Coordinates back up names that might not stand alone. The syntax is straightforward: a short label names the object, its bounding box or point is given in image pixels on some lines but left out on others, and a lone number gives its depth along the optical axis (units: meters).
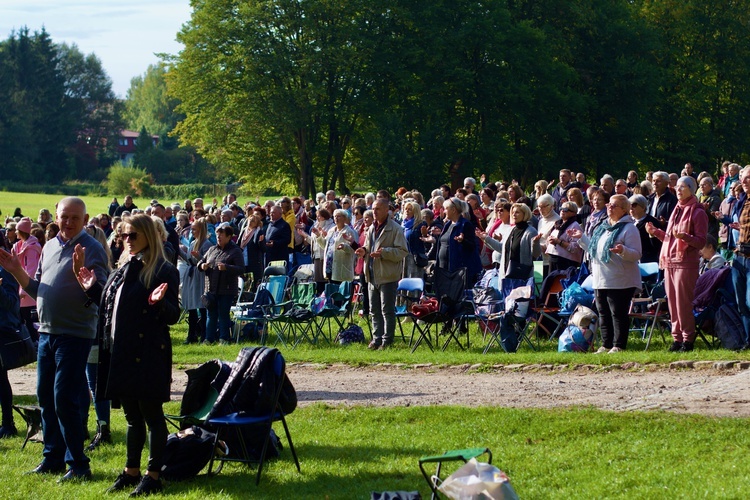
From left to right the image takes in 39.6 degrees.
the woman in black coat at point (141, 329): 7.21
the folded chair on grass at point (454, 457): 6.10
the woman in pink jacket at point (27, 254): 13.42
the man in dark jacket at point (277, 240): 18.38
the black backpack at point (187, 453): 8.02
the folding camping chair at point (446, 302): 13.90
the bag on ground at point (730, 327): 12.25
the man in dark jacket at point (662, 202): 15.05
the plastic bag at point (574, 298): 13.75
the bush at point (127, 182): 78.25
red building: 131.32
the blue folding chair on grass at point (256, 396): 7.82
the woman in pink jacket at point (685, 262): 12.55
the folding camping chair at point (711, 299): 12.88
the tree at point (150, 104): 134.70
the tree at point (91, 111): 92.88
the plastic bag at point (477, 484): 5.86
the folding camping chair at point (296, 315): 15.27
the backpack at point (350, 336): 15.48
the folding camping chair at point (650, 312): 13.23
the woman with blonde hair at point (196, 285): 16.77
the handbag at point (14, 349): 9.69
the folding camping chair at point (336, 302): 15.30
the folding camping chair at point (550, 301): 14.24
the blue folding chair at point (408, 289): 14.46
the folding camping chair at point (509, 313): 13.56
